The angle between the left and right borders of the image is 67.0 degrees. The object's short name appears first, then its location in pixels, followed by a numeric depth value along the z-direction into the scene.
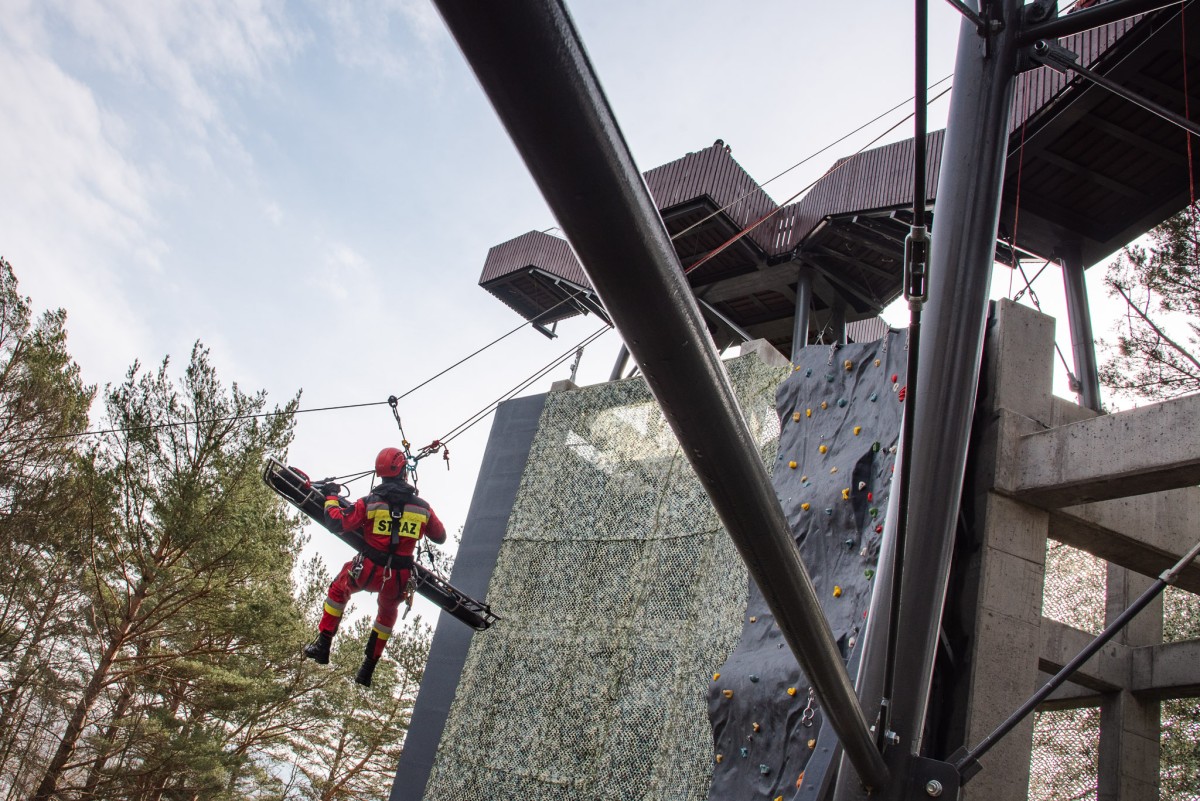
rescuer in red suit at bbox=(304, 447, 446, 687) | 7.29
